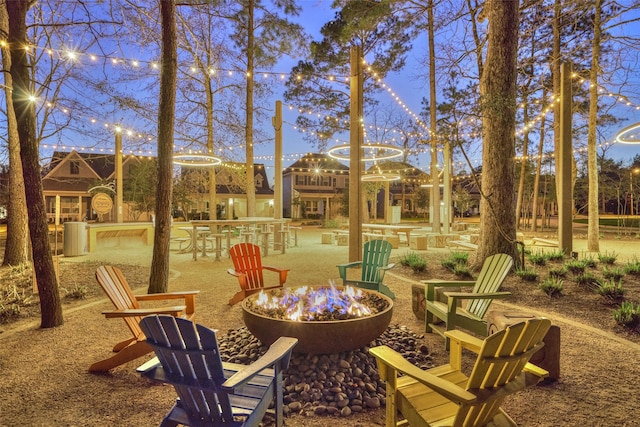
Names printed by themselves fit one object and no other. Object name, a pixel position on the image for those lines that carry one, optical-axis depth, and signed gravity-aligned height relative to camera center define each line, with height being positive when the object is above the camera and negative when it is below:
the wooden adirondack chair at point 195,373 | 1.54 -0.76
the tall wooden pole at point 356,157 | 6.67 +1.11
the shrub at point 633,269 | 5.36 -0.92
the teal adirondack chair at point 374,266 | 4.55 -0.76
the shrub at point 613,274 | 5.08 -0.96
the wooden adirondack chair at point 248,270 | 4.50 -0.79
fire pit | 2.54 -0.86
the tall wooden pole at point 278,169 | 10.85 +1.44
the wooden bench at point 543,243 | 8.79 -0.84
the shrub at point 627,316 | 3.59 -1.14
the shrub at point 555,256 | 6.50 -0.86
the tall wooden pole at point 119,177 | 11.61 +1.28
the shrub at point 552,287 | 4.73 -1.08
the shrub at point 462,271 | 5.83 -1.03
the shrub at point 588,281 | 4.87 -1.01
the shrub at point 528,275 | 5.38 -1.01
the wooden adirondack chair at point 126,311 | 2.66 -0.82
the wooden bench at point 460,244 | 8.48 -0.89
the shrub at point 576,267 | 5.49 -0.91
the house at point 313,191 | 29.19 +1.99
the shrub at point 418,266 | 6.58 -1.06
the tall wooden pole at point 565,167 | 7.19 +0.97
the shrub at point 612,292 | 4.30 -1.04
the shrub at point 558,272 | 5.46 -0.98
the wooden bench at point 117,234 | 10.16 -0.70
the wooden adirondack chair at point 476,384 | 1.49 -0.81
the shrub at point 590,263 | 6.10 -0.94
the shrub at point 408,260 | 6.90 -1.02
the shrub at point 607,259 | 6.13 -0.88
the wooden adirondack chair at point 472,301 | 3.05 -0.87
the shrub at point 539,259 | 6.34 -0.91
